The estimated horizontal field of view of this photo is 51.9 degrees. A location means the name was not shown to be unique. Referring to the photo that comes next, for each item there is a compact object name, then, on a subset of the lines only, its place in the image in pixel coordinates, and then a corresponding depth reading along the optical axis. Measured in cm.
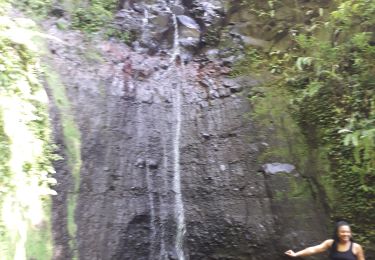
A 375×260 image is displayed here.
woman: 433
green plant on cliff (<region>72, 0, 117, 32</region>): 839
